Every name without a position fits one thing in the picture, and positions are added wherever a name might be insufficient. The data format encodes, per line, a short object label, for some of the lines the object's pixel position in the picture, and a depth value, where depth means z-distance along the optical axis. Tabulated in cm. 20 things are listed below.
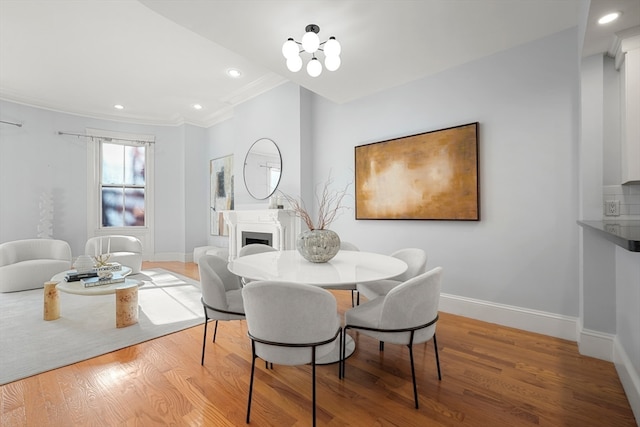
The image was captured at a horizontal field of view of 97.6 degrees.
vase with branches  194
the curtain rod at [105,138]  541
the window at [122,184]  571
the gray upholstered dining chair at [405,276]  218
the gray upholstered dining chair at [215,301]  183
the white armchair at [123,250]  450
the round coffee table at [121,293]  252
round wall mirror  419
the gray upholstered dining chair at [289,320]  126
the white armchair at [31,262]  371
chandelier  199
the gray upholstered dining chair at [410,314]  146
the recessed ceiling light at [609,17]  161
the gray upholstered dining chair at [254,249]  256
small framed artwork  562
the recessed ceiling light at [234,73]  390
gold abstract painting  272
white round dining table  150
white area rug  203
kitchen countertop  87
